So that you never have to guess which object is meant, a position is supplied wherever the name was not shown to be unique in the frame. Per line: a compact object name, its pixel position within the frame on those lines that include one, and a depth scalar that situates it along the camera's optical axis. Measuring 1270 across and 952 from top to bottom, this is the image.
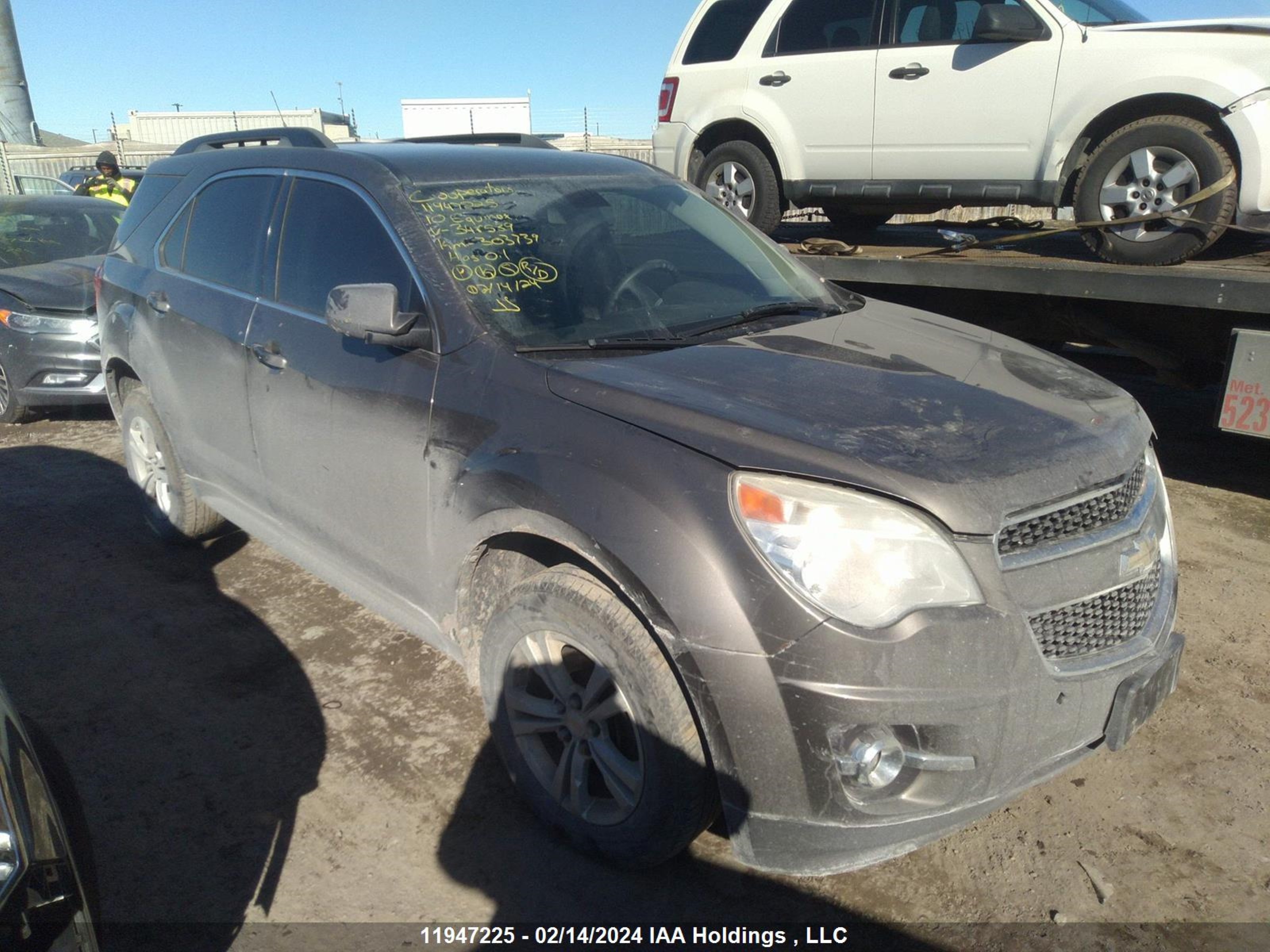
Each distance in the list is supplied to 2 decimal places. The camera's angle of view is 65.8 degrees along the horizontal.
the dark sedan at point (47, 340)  7.19
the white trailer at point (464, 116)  23.75
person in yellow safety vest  11.92
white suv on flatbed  4.63
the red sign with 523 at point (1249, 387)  4.34
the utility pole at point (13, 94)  20.72
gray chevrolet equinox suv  2.16
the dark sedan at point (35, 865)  1.73
